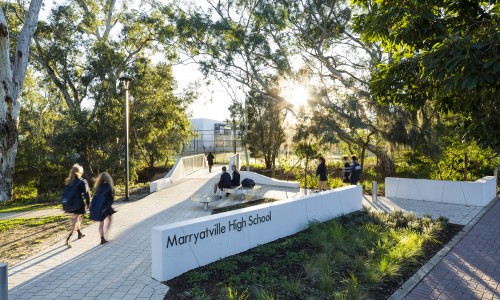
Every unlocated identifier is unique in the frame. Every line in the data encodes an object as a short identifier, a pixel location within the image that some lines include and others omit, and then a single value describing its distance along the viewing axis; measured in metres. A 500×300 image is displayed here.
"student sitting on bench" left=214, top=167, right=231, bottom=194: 13.08
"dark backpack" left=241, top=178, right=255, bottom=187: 12.83
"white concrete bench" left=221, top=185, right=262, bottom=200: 12.48
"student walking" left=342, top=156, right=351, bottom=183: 13.93
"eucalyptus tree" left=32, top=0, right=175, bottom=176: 19.56
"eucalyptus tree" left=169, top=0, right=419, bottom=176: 16.84
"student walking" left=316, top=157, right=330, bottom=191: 13.58
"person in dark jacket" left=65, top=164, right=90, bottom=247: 7.57
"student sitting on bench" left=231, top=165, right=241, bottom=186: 13.27
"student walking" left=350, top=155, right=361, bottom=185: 13.22
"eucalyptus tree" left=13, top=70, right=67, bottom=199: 20.09
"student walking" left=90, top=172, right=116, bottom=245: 7.43
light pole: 13.21
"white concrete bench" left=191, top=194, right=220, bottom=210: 11.29
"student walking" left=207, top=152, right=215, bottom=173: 25.20
